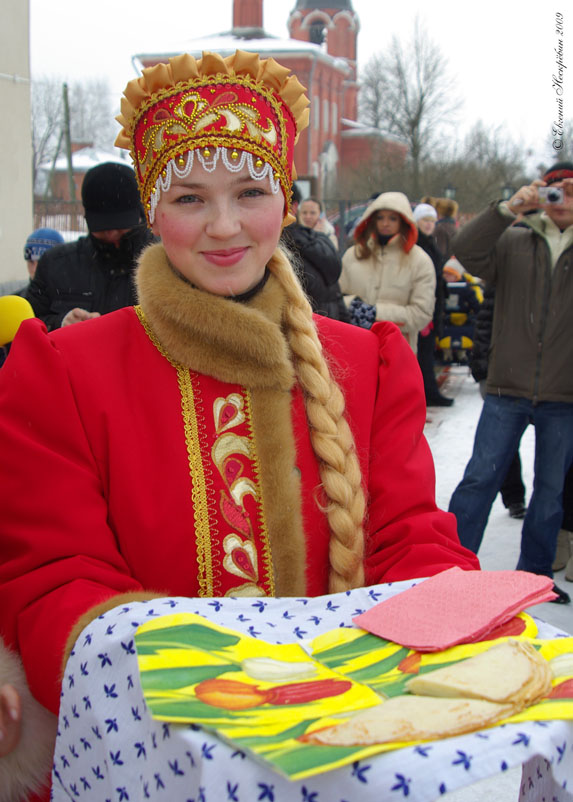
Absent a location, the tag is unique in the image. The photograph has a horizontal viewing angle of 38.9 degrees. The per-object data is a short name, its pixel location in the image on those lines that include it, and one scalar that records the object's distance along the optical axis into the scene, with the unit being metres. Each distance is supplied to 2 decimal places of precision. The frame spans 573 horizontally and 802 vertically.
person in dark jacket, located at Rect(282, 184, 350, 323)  4.62
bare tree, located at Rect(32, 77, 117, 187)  49.94
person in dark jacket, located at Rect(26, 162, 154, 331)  3.57
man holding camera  3.80
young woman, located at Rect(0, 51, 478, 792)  1.47
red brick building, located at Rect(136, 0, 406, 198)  34.09
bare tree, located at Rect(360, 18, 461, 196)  28.70
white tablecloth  0.87
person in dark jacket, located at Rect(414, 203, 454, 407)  7.24
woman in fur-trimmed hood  5.97
